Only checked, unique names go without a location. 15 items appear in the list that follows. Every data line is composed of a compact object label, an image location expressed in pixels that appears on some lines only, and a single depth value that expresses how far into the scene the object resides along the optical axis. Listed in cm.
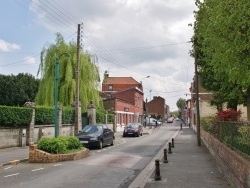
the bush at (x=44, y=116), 2591
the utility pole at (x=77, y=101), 2469
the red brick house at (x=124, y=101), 5328
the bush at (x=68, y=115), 3051
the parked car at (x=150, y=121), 7801
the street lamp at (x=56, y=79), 1822
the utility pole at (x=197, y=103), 2652
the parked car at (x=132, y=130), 3956
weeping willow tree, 3467
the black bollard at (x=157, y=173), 1082
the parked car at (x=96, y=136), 2312
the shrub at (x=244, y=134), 842
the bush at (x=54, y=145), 1614
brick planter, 1555
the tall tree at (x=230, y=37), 908
